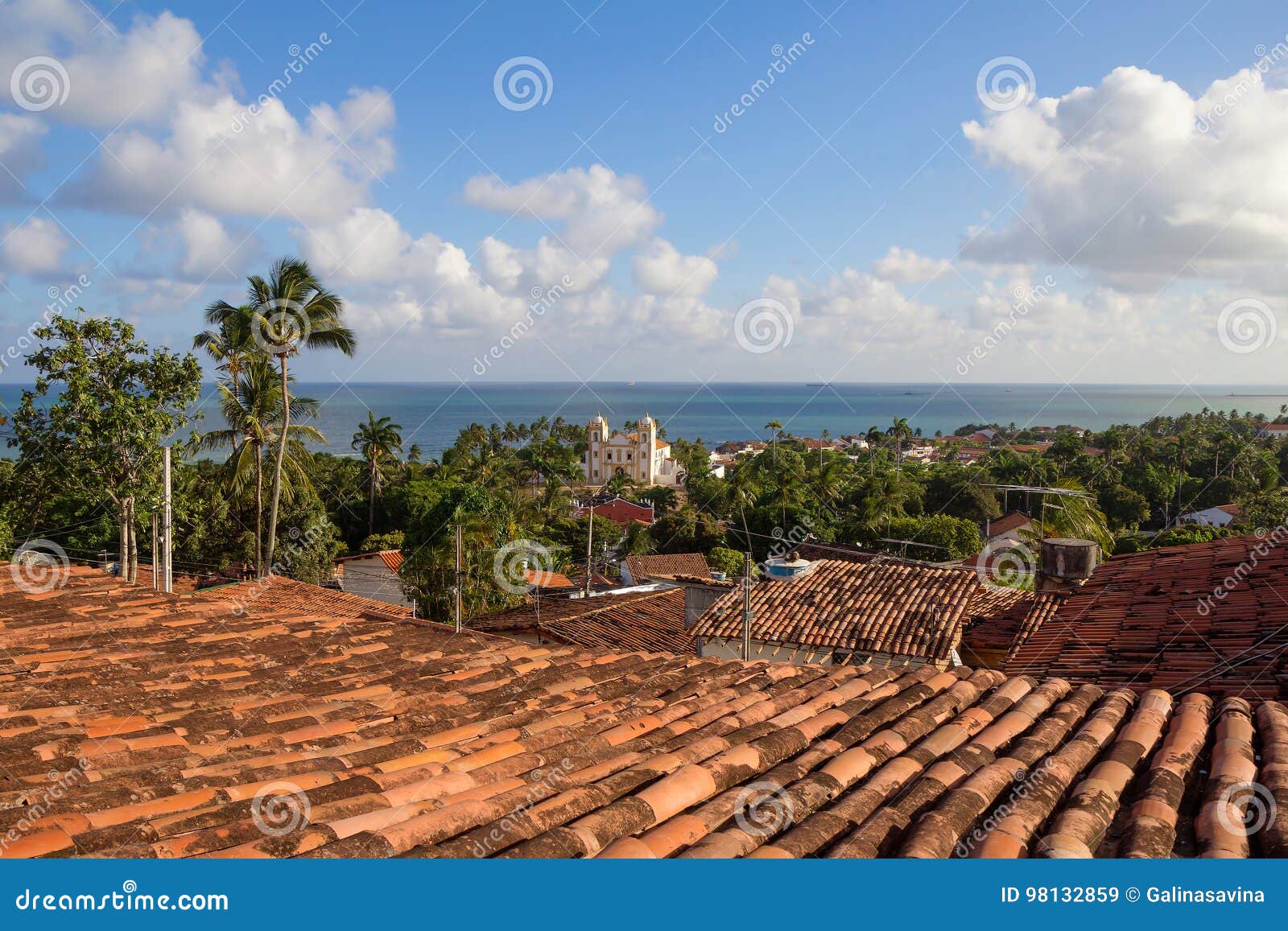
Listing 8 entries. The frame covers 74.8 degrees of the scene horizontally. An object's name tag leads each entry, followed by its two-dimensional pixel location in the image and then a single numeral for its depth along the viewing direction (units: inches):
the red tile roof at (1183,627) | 326.6
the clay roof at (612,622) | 714.8
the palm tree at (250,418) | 898.1
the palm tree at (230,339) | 856.9
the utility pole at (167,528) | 531.2
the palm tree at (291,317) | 845.8
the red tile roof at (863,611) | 487.5
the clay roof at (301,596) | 756.6
